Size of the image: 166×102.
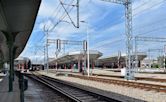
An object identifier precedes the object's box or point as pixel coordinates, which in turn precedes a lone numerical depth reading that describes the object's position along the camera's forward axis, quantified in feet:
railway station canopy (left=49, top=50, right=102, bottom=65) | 130.04
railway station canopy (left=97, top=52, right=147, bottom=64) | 155.37
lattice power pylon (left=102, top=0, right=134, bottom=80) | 51.38
